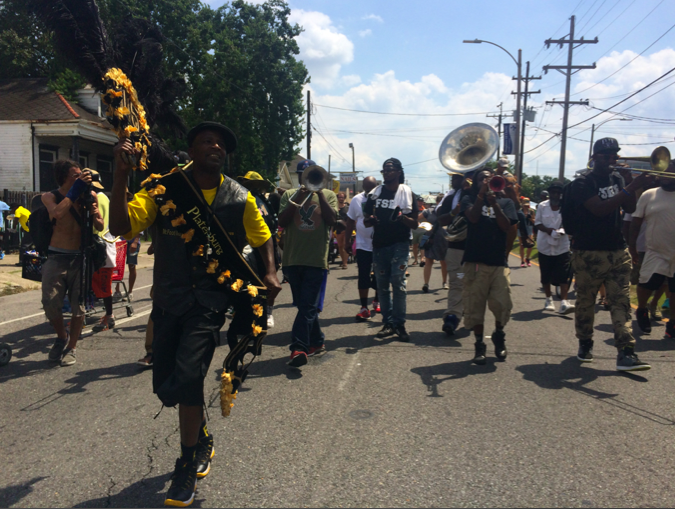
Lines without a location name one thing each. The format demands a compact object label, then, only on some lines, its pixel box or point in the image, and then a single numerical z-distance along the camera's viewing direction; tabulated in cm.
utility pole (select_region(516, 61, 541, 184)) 3379
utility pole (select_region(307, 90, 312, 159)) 3789
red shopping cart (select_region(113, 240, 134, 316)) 730
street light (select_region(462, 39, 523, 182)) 2698
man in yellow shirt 287
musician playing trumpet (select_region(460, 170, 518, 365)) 554
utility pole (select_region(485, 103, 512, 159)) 5272
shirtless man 552
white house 2183
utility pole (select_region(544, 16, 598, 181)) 2986
